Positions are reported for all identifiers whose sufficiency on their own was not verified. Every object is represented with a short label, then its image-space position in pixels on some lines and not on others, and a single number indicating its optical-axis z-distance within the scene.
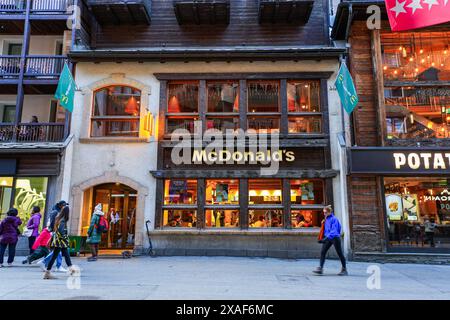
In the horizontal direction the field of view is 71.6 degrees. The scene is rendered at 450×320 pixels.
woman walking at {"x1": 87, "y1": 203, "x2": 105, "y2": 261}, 11.05
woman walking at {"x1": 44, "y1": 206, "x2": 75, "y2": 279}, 8.05
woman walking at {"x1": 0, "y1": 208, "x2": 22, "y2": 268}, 9.87
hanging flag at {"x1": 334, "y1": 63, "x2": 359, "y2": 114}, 11.01
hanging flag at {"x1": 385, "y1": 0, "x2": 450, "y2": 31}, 10.59
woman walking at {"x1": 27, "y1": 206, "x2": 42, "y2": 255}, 10.88
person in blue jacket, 8.69
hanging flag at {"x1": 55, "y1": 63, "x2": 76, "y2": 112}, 11.79
